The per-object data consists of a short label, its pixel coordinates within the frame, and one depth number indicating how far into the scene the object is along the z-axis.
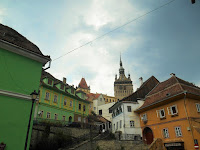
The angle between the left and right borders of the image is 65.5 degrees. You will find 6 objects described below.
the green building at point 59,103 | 28.12
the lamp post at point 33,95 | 9.68
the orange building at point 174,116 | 18.11
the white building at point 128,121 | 26.17
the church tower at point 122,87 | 112.81
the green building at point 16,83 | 9.82
